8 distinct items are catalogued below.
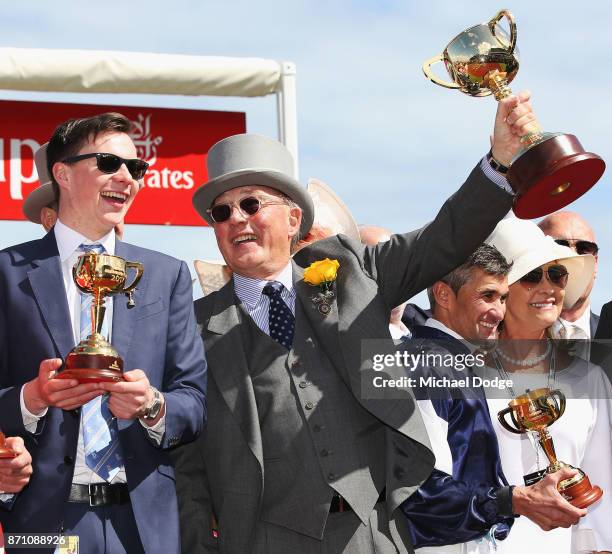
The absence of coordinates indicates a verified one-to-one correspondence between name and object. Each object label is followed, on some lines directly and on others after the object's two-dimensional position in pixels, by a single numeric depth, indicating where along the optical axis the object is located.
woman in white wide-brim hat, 6.20
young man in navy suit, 5.04
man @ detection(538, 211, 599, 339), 8.53
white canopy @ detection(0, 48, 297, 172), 8.65
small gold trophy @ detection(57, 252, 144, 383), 4.78
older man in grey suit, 5.55
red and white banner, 8.91
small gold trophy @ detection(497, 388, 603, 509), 5.61
